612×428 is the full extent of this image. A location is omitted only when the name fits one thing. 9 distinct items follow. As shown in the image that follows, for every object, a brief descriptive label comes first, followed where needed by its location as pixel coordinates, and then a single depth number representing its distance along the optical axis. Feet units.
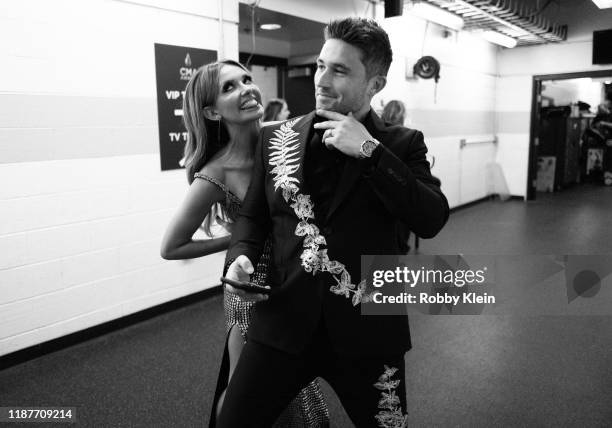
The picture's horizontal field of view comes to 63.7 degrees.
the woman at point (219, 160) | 5.48
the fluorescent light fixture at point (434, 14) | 18.57
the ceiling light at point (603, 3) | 20.07
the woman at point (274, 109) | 15.91
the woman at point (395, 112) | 16.52
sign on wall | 11.91
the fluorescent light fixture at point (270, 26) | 18.88
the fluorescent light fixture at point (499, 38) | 24.49
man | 4.00
